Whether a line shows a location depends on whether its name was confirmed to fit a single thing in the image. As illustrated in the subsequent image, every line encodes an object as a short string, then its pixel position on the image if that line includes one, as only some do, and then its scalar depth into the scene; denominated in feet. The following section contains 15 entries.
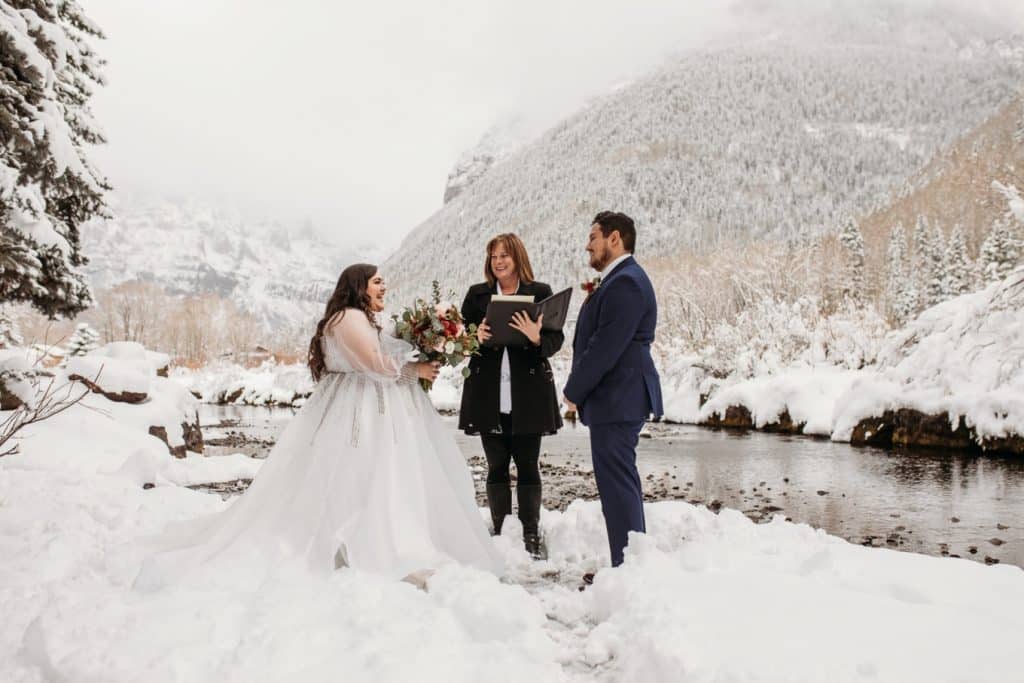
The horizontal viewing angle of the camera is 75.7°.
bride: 13.52
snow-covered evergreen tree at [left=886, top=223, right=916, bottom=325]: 163.12
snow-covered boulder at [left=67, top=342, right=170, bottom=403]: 37.19
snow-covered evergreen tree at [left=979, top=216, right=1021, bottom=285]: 139.13
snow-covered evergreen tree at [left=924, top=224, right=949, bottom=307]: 153.79
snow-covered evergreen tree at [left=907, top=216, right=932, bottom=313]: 164.04
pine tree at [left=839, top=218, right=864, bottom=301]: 177.79
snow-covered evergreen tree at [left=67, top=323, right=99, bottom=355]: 107.76
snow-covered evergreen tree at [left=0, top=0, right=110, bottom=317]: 16.14
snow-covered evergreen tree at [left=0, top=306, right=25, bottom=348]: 40.22
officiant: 16.74
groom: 13.71
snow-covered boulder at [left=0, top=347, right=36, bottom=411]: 25.25
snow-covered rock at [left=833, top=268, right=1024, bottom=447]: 42.37
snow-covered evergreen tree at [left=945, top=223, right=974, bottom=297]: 151.64
